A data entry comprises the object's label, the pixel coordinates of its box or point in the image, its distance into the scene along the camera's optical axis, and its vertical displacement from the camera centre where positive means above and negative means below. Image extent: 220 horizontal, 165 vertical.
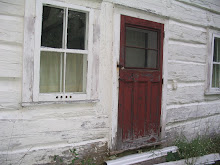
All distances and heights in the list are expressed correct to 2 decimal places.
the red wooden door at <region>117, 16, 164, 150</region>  3.52 -0.08
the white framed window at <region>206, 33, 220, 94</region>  5.01 +0.33
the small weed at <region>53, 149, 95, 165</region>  2.92 -1.12
